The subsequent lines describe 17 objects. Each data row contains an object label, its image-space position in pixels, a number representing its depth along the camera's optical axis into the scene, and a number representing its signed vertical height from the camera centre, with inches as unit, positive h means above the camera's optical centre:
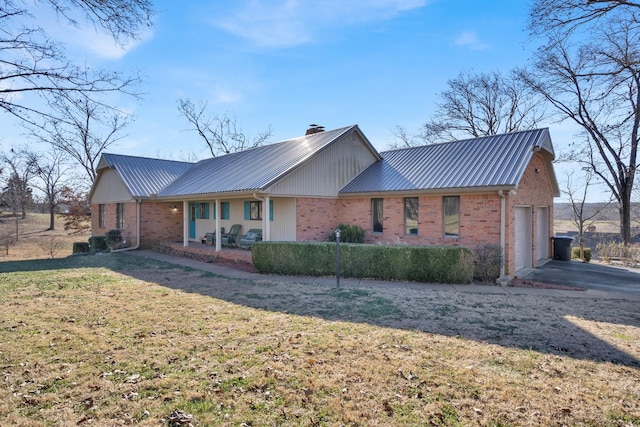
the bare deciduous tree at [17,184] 980.3 +101.3
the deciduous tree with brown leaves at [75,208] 1262.3 +35.9
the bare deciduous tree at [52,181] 1291.3 +139.0
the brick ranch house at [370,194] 461.1 +34.8
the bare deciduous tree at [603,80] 285.7 +149.0
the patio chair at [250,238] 582.2 -31.8
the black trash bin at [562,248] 601.0 -51.0
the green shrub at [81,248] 797.9 -63.4
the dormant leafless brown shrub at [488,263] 411.5 -51.6
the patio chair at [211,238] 681.6 -36.9
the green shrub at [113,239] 743.1 -41.5
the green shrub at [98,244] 756.5 -52.2
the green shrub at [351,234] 562.3 -25.3
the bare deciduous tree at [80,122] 210.8 +61.0
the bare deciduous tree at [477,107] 1084.5 +346.1
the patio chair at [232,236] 636.7 -31.4
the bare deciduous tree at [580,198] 890.7 +45.2
